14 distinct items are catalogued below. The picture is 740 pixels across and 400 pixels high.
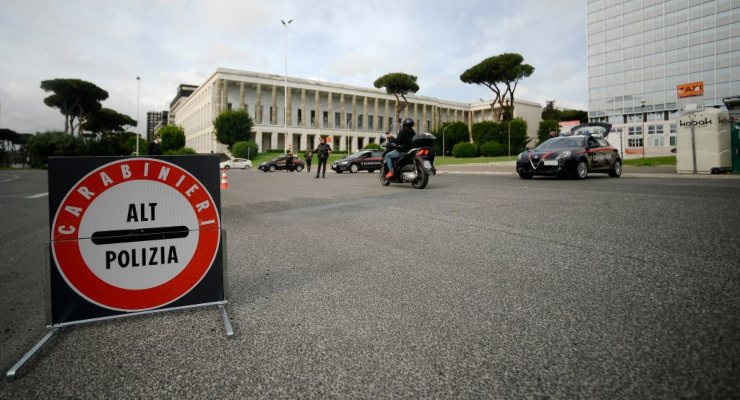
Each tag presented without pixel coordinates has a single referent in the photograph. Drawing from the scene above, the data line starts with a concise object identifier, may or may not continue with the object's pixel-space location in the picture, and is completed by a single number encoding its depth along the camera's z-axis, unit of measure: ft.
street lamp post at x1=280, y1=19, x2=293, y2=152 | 179.42
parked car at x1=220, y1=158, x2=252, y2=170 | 152.85
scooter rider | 35.29
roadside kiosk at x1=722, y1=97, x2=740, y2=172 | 42.88
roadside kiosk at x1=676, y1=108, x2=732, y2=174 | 43.19
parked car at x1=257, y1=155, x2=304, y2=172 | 119.34
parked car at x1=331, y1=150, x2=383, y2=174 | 87.15
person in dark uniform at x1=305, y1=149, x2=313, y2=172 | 93.00
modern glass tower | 213.05
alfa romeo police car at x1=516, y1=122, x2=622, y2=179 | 41.57
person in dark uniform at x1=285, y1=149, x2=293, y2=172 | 118.73
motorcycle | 34.45
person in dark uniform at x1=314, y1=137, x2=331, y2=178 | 63.05
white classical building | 246.68
